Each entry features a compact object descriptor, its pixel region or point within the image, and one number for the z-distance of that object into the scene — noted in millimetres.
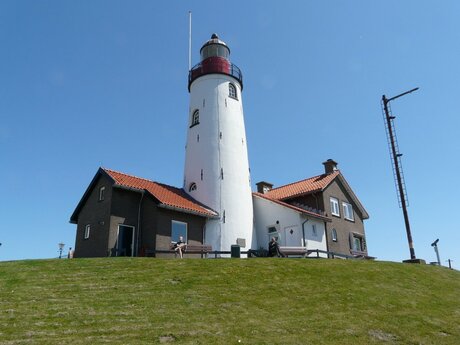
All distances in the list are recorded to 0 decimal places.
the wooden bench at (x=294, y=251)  26719
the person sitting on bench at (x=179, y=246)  24853
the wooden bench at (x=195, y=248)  26394
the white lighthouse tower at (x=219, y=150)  31094
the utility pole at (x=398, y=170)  29469
